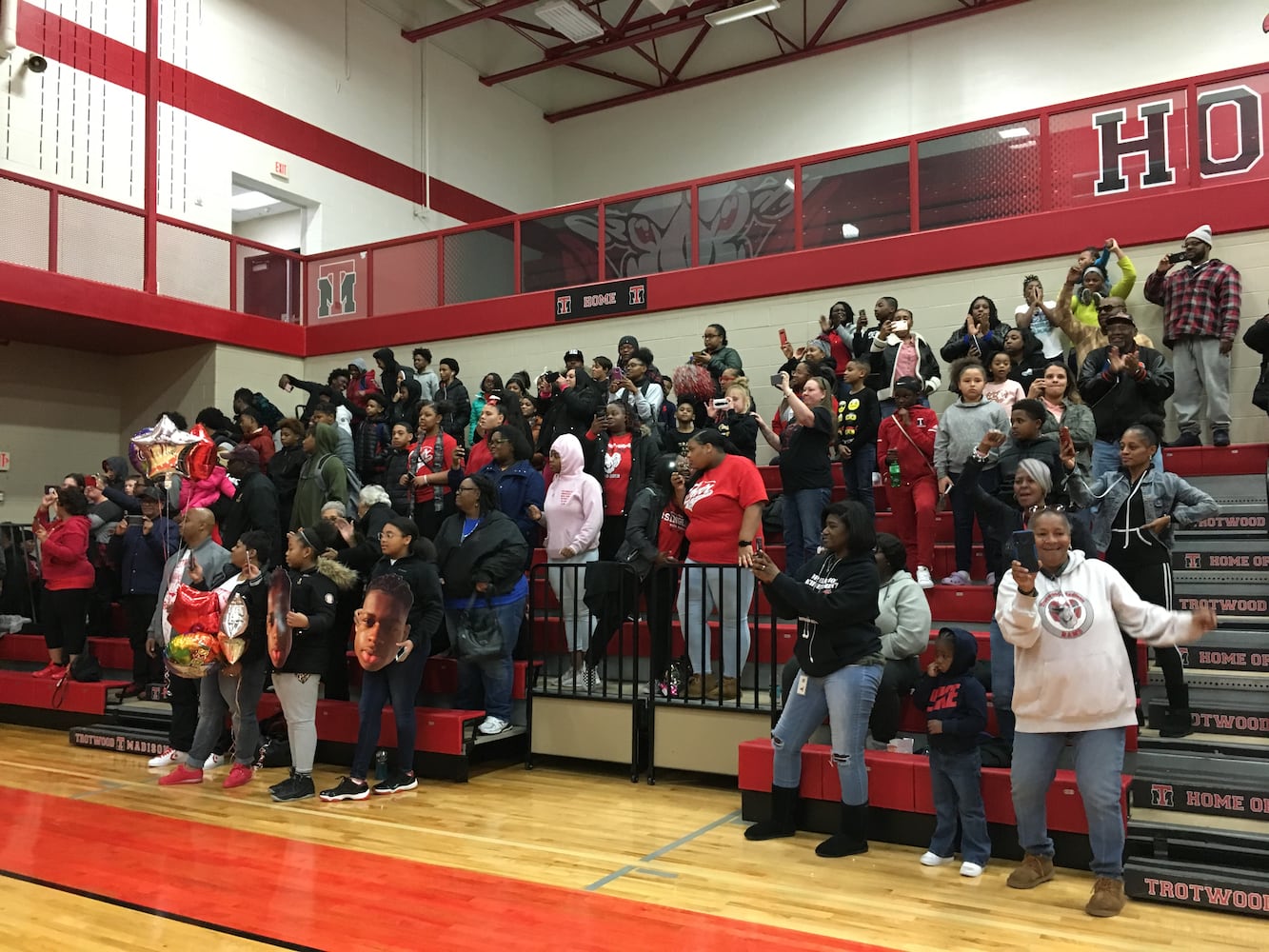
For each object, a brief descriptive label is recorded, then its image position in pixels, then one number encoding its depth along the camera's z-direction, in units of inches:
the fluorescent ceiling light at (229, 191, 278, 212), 614.5
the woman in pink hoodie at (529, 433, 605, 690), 265.0
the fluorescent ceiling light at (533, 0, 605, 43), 609.9
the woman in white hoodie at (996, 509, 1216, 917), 153.6
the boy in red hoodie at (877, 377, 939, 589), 261.4
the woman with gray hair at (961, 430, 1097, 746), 189.2
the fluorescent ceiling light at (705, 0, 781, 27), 554.3
